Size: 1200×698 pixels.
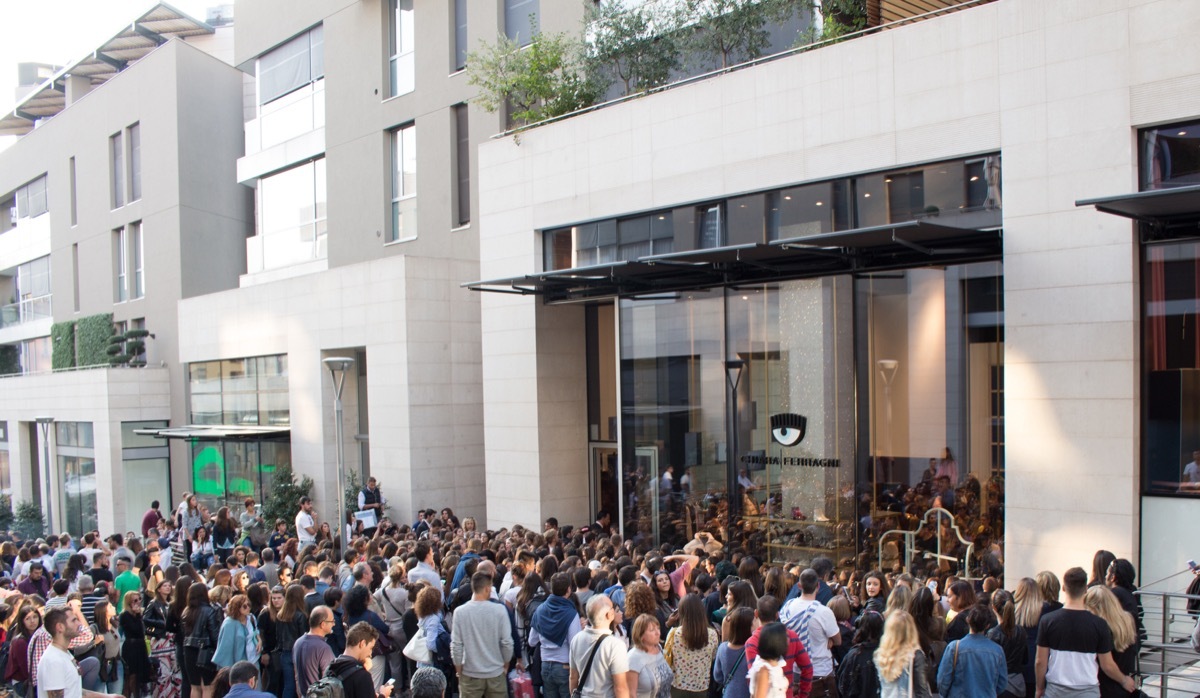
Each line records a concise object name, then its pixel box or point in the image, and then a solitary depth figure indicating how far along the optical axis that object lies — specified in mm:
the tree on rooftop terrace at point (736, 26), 16203
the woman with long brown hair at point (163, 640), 11238
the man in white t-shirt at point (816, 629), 8148
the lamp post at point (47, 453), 37219
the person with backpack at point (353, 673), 6848
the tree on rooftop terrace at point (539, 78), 18875
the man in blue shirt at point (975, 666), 7094
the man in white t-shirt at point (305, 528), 19766
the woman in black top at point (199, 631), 10227
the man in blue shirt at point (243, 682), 6754
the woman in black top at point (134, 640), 11078
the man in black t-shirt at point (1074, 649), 7453
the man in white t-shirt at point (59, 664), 8547
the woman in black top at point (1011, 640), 7738
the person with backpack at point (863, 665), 7516
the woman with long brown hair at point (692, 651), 7691
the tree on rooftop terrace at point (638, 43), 17766
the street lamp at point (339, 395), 15492
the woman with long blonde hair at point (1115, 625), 7727
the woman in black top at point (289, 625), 9680
